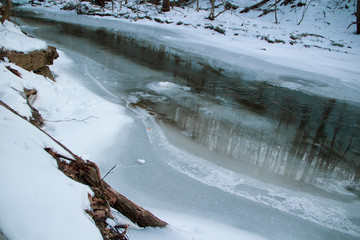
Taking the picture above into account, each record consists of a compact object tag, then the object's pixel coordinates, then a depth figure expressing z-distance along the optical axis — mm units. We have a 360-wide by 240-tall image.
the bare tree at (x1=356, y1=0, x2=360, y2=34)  14680
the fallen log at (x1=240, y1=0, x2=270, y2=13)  22859
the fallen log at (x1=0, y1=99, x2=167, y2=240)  1598
